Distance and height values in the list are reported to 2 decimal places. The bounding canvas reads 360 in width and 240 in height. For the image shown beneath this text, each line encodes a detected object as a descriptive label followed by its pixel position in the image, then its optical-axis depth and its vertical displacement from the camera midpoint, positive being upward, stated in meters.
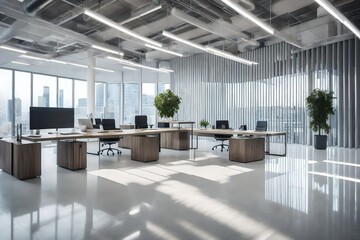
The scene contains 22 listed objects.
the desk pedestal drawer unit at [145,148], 6.69 -0.72
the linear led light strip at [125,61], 9.73 +2.26
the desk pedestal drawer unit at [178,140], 8.91 -0.67
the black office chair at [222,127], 8.62 -0.22
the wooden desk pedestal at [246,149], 6.67 -0.74
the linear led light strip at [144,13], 6.69 +2.96
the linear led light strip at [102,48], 8.38 +2.37
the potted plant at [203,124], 8.45 -0.11
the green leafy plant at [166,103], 8.00 +0.55
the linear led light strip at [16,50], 7.88 +2.27
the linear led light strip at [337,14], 5.09 +2.32
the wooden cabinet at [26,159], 4.73 -0.72
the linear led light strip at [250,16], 5.14 +2.32
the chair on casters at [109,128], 7.79 -0.23
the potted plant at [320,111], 8.91 +0.34
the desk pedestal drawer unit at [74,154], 5.61 -0.74
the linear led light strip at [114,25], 5.67 +2.33
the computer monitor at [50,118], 4.91 +0.06
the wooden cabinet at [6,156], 5.04 -0.71
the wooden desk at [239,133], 6.71 -0.33
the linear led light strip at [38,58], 9.35 +2.34
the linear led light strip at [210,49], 7.25 +2.31
